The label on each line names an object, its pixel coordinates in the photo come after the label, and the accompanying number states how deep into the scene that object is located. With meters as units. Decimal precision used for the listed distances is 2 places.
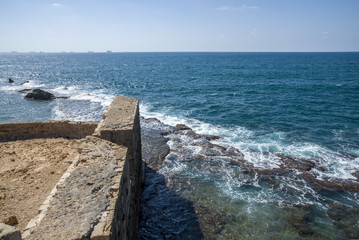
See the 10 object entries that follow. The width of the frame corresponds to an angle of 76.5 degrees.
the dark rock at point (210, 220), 9.86
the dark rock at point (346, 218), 9.80
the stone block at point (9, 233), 3.67
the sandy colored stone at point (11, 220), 6.10
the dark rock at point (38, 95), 32.69
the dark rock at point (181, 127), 21.22
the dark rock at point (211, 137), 19.14
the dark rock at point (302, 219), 9.84
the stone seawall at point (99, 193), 4.45
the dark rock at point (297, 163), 14.56
